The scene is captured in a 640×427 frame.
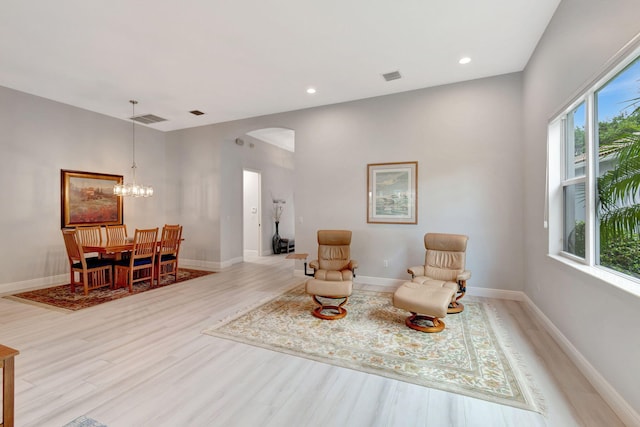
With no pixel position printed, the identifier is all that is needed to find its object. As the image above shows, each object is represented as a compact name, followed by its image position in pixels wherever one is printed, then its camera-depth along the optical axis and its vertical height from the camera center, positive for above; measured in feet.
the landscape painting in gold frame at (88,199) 17.51 +0.77
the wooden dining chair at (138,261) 15.65 -2.84
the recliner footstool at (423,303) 9.74 -3.17
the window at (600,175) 6.06 +0.99
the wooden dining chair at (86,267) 14.65 -2.98
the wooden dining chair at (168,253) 17.22 -2.58
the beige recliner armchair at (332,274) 11.75 -2.93
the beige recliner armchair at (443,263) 12.67 -2.36
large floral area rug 7.30 -4.33
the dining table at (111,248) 14.87 -1.96
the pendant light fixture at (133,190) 17.01 +1.27
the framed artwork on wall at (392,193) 15.76 +1.10
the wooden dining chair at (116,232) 18.24 -1.43
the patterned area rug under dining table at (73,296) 13.29 -4.33
